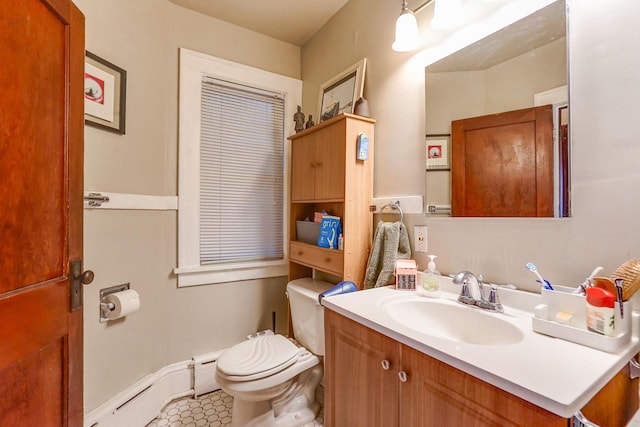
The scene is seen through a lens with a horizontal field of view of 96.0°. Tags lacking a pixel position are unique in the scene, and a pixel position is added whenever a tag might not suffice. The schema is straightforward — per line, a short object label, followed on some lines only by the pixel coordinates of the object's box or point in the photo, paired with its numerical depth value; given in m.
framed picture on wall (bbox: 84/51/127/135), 1.34
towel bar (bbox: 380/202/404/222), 1.42
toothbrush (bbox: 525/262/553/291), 0.82
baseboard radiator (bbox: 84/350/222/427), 1.40
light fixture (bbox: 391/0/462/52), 1.14
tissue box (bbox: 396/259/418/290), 1.24
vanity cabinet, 0.59
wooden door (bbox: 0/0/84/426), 0.65
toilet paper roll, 1.40
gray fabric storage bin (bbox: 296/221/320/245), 1.79
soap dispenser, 1.14
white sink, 0.89
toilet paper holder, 1.39
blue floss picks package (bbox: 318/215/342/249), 1.60
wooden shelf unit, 1.47
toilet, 1.34
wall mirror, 0.93
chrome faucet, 0.97
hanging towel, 1.33
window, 1.85
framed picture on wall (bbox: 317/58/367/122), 1.68
